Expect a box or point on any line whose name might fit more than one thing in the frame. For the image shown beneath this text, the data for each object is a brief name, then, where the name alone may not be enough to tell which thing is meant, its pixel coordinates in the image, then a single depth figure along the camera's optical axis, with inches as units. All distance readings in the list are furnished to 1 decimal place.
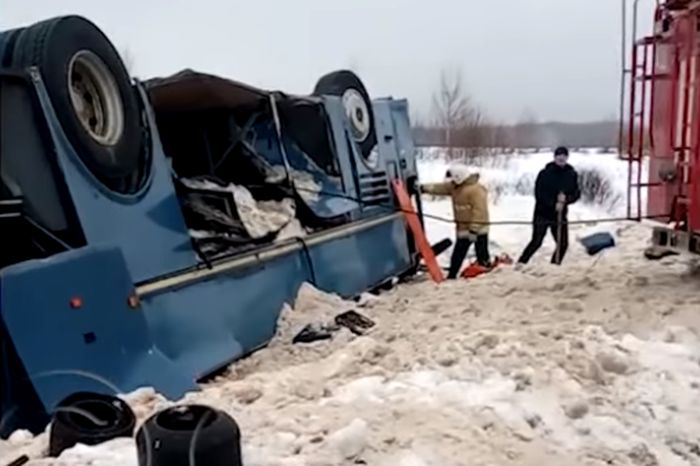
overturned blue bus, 156.7
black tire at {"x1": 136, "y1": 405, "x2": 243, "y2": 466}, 97.0
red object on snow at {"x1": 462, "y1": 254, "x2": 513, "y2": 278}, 353.1
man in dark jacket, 381.7
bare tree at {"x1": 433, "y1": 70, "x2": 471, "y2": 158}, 1580.2
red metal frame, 239.1
